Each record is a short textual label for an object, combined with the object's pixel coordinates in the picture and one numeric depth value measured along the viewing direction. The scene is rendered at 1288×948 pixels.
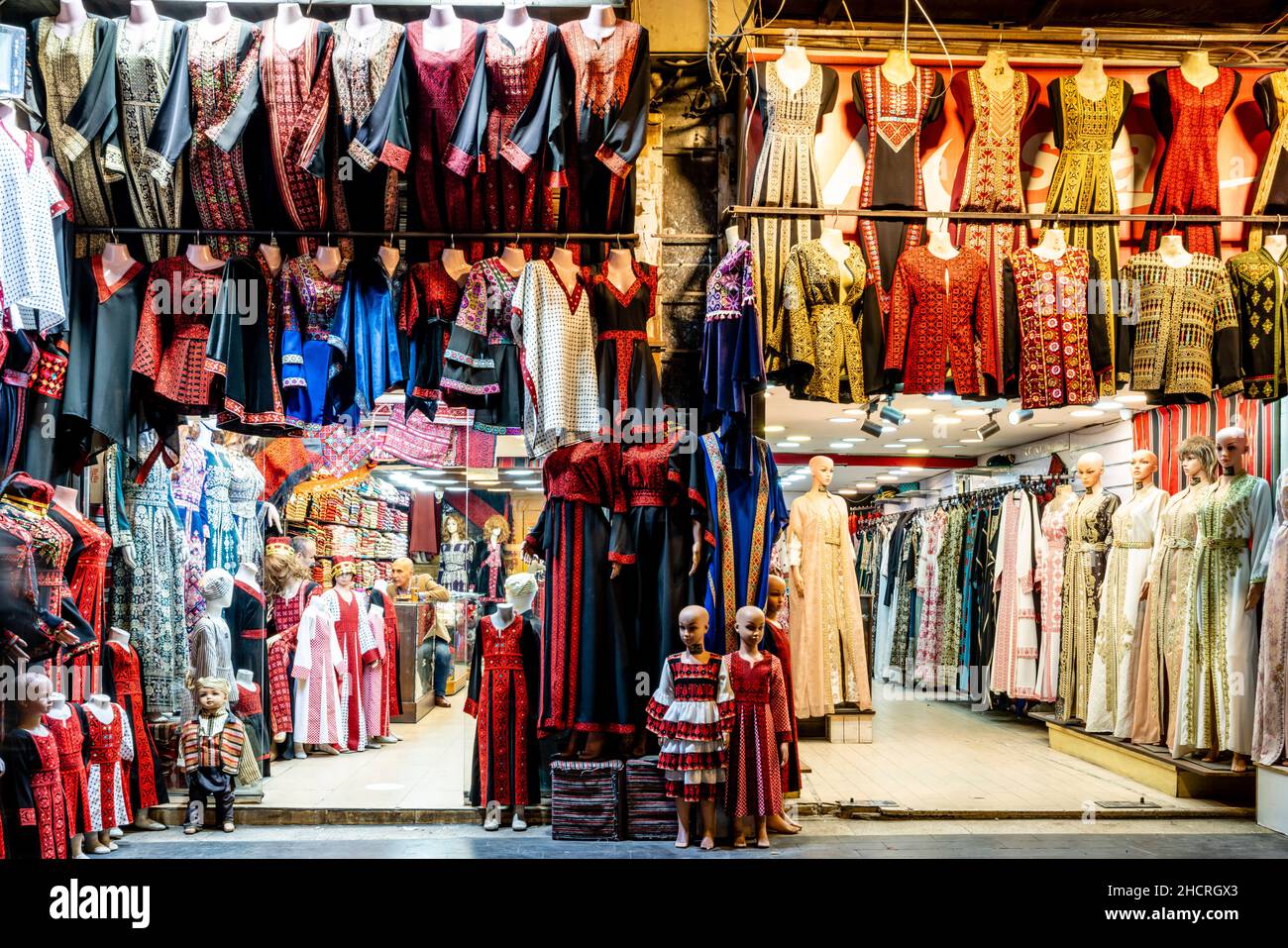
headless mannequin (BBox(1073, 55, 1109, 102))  4.67
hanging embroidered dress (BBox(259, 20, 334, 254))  4.16
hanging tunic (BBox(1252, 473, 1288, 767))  4.79
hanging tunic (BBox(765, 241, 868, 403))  4.50
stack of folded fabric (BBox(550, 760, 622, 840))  4.40
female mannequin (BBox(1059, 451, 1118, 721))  6.40
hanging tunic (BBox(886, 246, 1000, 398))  4.56
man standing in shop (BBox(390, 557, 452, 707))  5.23
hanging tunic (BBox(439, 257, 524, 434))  4.34
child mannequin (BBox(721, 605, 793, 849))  4.26
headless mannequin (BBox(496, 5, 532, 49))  4.26
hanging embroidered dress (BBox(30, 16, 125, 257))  4.14
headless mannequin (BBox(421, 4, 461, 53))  4.28
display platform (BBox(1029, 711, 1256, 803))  5.02
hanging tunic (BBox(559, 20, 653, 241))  4.26
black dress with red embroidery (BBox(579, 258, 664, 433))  4.43
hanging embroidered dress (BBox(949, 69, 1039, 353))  4.66
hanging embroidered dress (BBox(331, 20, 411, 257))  4.15
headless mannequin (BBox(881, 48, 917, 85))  4.69
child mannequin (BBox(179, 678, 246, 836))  4.62
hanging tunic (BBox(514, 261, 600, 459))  4.32
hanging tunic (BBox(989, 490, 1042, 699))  6.98
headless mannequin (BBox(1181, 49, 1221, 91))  4.69
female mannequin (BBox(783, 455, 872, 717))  6.36
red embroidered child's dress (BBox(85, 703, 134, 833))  4.23
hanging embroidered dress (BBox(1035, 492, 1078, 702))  6.71
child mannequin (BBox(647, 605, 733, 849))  4.19
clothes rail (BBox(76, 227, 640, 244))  4.39
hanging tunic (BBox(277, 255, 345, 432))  4.39
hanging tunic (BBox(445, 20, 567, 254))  4.22
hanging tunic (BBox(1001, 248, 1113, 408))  4.53
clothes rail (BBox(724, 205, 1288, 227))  4.61
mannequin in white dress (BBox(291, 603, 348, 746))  5.46
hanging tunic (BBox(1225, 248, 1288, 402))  4.60
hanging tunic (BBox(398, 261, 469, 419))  4.43
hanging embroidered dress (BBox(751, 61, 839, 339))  4.63
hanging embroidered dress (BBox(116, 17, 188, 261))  4.16
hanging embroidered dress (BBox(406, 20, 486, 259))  4.24
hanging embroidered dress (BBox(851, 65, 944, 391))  4.67
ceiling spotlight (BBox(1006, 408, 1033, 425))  6.41
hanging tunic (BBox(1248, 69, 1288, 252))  4.69
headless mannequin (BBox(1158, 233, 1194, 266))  4.63
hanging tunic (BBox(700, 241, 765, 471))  4.35
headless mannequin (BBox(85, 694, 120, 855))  4.22
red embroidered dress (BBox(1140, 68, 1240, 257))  4.67
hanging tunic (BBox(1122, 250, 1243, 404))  4.55
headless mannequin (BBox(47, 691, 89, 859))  4.07
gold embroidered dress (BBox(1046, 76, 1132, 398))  4.66
